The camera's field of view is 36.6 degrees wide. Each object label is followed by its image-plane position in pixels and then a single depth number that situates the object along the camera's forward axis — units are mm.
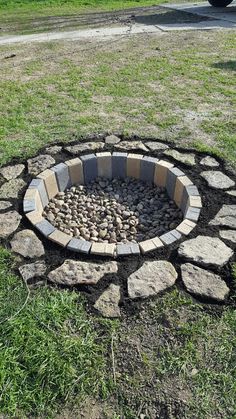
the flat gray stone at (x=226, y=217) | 2783
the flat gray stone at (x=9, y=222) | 2740
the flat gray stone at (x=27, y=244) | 2562
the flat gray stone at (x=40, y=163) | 3373
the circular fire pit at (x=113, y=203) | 2705
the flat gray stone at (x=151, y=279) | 2281
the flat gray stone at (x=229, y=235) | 2658
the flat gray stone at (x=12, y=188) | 3105
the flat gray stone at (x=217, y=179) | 3170
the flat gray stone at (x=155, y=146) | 3694
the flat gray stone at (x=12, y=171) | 3322
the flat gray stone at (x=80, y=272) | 2354
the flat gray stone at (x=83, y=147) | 3660
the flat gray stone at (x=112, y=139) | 3816
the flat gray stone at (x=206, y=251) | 2488
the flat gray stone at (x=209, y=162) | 3451
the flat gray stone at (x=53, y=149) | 3656
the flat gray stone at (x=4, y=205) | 2962
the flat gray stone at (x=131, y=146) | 3695
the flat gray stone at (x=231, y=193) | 3074
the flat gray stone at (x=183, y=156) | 3472
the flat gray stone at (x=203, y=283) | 2268
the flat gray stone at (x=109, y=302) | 2168
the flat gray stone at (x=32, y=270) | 2396
